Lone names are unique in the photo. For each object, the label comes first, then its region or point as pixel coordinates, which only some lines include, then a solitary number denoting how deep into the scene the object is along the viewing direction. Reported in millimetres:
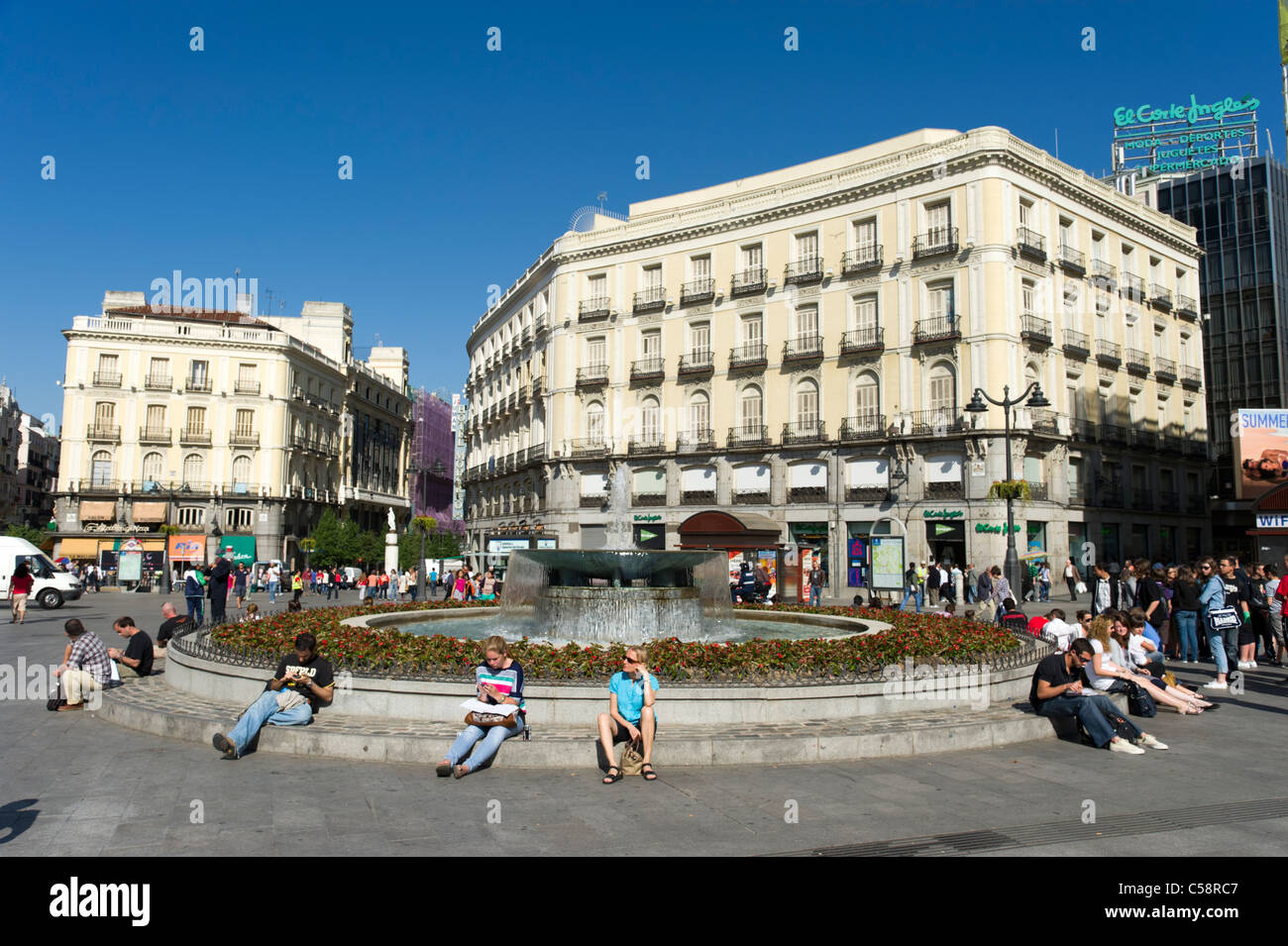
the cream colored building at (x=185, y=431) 56219
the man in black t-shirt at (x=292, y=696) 8094
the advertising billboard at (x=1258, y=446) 40875
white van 29109
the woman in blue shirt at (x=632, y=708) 7551
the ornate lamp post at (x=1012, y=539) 21516
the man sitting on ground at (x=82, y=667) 10375
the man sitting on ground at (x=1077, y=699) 8742
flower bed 9281
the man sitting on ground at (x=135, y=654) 11742
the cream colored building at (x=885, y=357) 36250
